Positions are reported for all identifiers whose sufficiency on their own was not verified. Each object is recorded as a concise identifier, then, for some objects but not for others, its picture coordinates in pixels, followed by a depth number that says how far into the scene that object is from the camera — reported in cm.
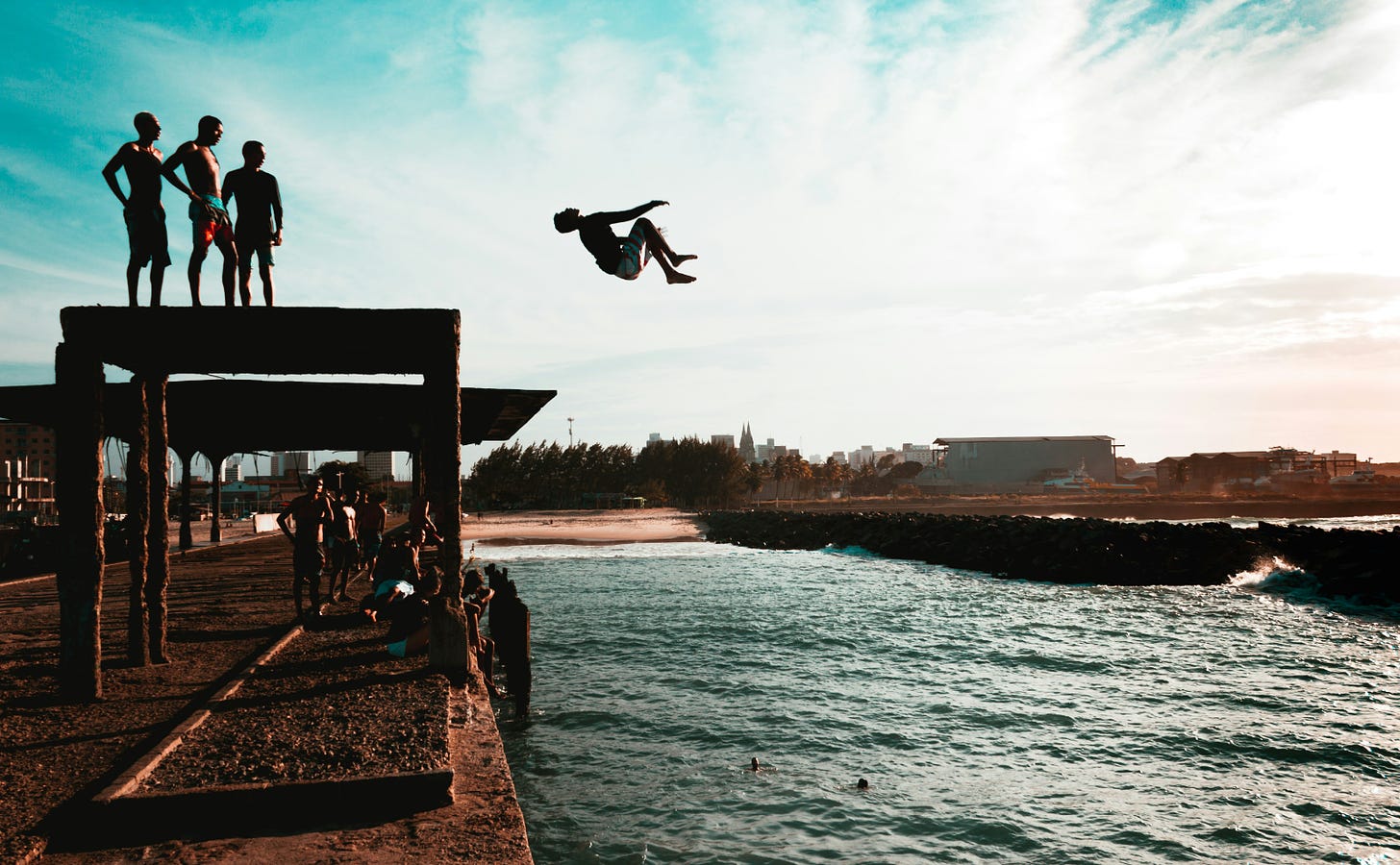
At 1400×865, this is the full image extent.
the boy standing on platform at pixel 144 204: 741
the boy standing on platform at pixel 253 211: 806
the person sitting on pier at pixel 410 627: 901
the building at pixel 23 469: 6765
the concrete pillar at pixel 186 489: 2665
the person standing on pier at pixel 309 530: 1090
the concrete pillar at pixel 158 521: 891
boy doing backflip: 717
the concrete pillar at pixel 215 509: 3194
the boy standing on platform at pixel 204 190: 768
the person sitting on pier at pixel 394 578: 1095
